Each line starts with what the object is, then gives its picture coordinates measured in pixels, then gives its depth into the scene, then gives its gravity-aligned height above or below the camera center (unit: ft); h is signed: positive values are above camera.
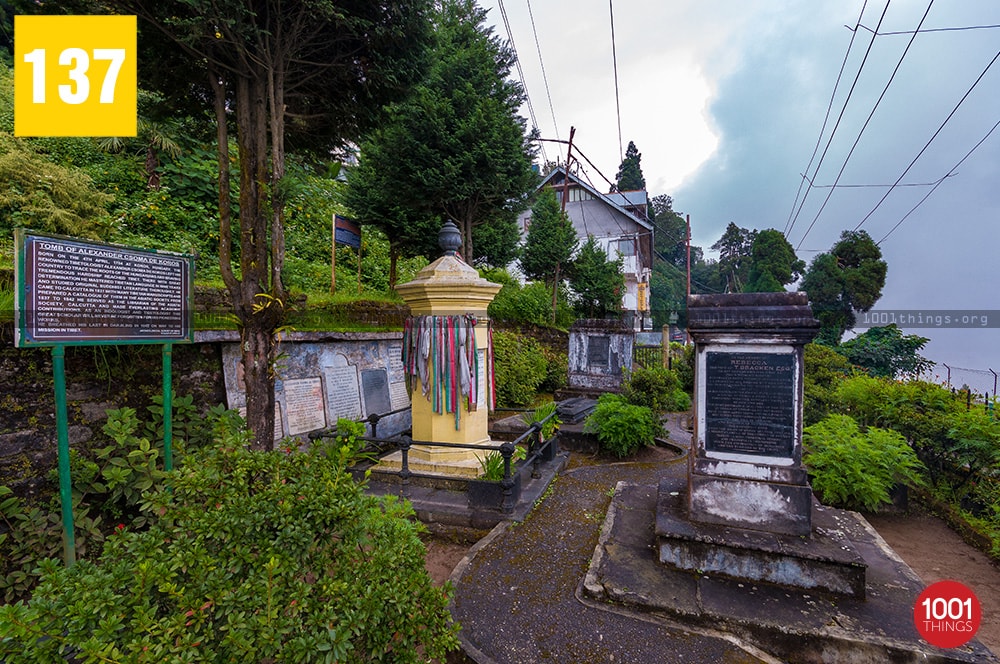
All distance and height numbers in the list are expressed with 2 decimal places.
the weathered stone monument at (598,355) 43.27 -3.19
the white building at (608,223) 83.25 +21.47
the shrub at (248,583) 4.94 -3.60
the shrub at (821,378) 28.81 -4.81
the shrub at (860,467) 16.89 -6.08
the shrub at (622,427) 24.52 -6.24
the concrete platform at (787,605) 9.17 -7.23
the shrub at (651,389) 29.40 -4.68
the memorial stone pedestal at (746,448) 11.91 -3.96
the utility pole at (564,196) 53.11 +18.20
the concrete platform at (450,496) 15.66 -7.24
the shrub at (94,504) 10.89 -5.37
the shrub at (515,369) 37.58 -4.30
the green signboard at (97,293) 10.19 +0.93
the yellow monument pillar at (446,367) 18.42 -1.65
